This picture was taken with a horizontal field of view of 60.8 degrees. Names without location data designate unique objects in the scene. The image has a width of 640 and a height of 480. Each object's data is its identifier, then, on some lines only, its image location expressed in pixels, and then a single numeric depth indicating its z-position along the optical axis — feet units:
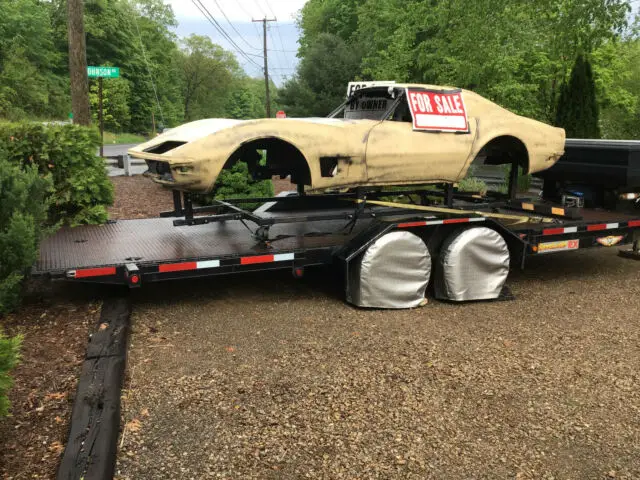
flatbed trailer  16.08
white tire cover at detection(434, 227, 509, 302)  18.19
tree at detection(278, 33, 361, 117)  92.02
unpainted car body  15.72
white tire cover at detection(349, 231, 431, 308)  17.10
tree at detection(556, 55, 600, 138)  46.19
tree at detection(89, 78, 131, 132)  94.38
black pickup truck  22.21
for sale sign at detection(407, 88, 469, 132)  18.49
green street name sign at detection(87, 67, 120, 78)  39.06
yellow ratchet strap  18.86
